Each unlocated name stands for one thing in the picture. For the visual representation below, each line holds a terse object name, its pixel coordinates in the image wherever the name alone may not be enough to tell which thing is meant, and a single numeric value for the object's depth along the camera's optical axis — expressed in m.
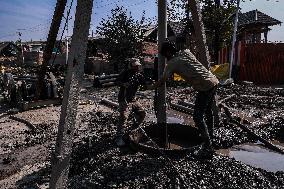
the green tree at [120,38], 22.16
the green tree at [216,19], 23.53
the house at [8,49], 51.81
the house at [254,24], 30.15
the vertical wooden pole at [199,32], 7.16
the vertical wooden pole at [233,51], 17.59
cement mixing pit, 6.73
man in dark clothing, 7.01
